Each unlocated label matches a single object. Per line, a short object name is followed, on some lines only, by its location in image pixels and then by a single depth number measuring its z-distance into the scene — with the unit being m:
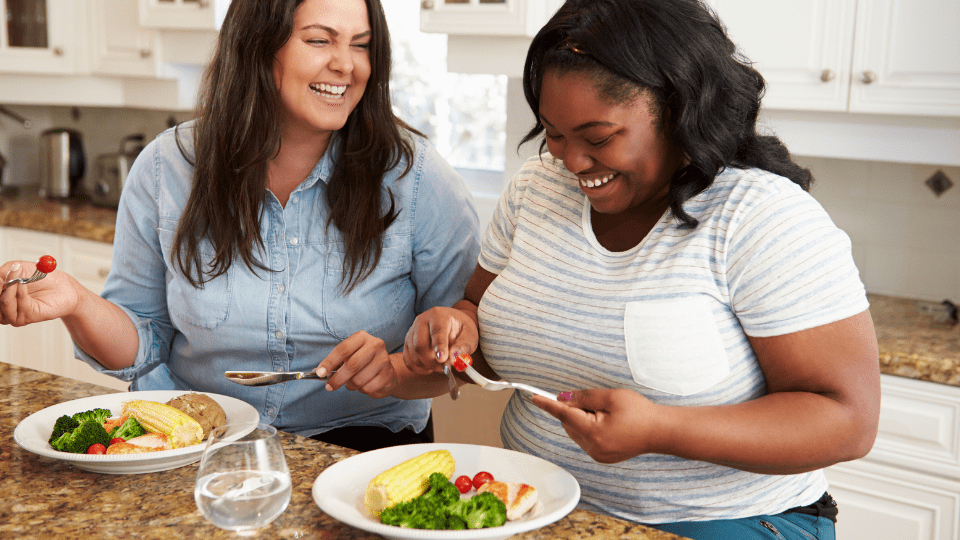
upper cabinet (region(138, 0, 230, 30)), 2.80
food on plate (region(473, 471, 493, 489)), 0.97
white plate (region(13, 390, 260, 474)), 0.97
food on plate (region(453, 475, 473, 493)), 0.97
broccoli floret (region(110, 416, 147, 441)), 1.05
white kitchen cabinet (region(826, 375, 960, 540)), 1.82
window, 2.98
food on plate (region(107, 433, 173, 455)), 0.99
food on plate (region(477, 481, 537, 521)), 0.88
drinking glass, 0.79
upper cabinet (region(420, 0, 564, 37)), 2.15
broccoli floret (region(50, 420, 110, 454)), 1.01
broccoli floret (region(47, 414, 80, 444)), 1.04
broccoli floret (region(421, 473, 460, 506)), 0.88
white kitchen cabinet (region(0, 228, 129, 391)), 2.99
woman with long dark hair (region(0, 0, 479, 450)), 1.47
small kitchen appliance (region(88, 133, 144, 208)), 3.28
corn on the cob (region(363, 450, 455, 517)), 0.88
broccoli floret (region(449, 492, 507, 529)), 0.84
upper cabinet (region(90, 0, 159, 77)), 3.04
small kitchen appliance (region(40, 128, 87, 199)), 3.52
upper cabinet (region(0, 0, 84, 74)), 3.16
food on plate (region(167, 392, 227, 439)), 1.11
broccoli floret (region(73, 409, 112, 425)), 1.07
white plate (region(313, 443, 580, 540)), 0.82
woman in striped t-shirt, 1.00
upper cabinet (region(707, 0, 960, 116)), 1.87
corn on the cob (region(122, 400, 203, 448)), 1.04
